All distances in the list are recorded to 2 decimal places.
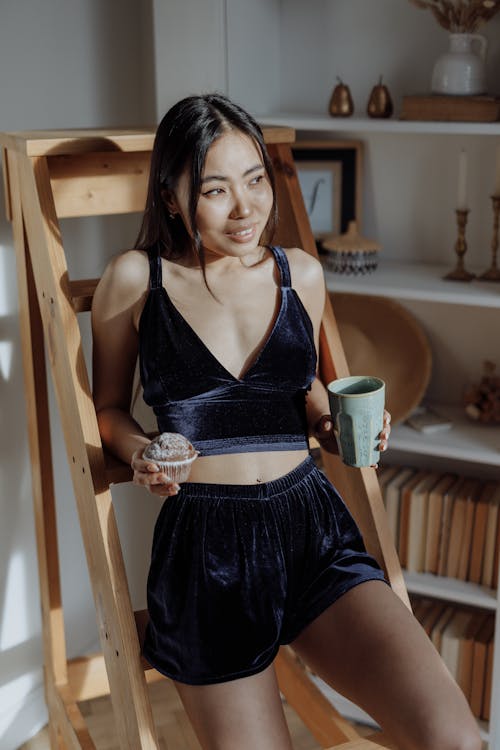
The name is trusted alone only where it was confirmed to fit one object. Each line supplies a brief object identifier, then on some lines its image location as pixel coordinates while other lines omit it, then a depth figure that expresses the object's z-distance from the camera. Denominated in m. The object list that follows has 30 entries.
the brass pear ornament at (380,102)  2.13
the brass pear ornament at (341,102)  2.19
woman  1.39
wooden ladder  1.46
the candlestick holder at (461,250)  2.14
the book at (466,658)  2.28
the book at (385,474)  2.35
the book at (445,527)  2.26
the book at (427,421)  2.22
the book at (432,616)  2.35
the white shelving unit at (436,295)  2.01
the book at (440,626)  2.32
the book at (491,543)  2.19
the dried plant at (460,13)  1.98
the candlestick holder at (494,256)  2.13
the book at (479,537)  2.21
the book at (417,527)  2.29
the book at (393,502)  2.32
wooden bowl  2.29
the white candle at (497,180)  2.08
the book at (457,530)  2.23
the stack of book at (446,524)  2.22
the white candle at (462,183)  2.12
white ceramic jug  2.01
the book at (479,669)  2.26
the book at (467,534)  2.22
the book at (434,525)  2.27
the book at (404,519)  2.30
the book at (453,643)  2.29
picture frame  2.31
